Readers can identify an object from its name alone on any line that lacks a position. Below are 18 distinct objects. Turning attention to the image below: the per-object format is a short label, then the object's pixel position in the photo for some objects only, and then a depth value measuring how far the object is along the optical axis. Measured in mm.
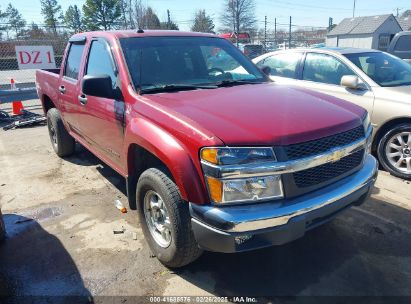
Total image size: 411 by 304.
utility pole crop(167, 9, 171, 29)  24150
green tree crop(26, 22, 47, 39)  16812
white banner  11828
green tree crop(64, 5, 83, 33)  44922
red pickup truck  2348
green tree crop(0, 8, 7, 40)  14448
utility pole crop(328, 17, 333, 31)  40250
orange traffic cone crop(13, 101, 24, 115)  9288
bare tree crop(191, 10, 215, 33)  40634
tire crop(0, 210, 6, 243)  3435
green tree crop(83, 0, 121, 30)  44844
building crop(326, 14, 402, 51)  40406
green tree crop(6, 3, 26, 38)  57469
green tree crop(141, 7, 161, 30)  27000
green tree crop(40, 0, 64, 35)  58438
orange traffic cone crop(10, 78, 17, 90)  12112
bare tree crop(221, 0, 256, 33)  40500
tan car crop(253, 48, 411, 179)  4785
